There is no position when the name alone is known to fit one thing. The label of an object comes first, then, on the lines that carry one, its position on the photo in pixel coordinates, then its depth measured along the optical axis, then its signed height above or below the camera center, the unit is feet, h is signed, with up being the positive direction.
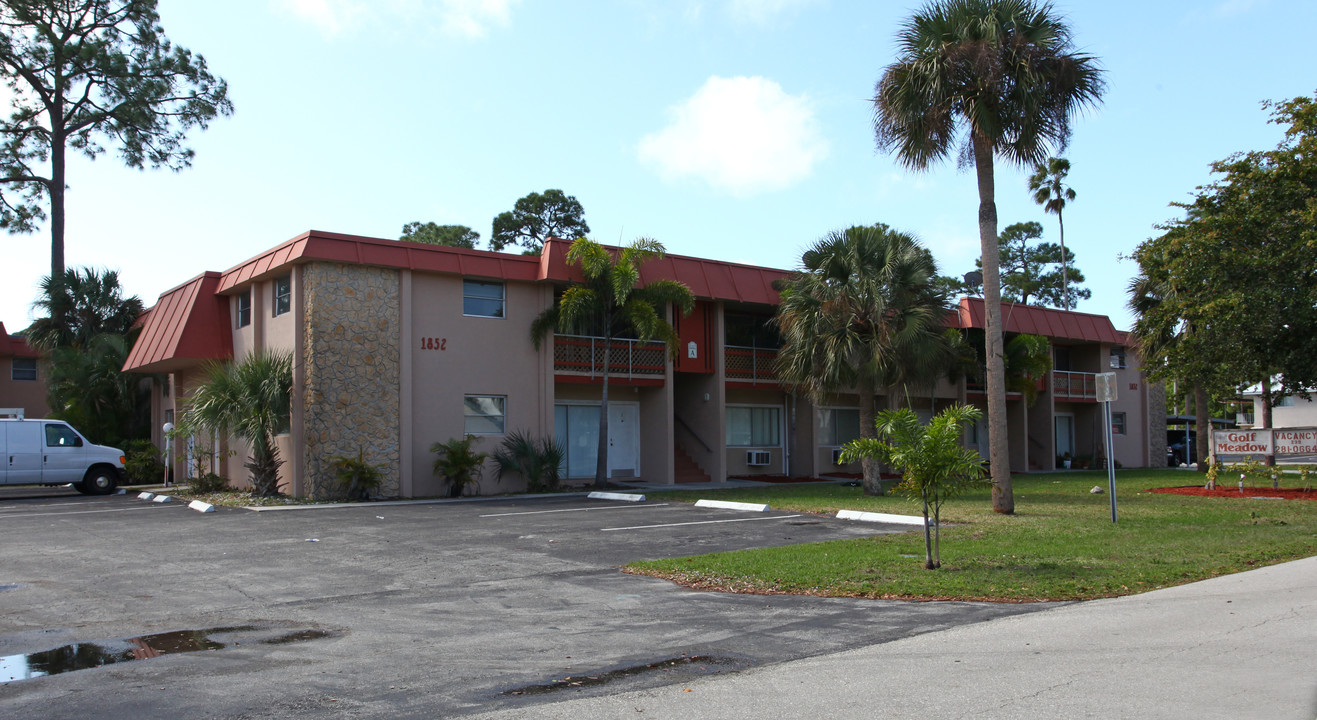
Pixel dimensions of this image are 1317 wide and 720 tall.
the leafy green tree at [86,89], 109.40 +40.31
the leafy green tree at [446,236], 177.47 +33.01
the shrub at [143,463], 85.97 -4.85
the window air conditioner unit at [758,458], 93.66 -5.76
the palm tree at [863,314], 67.10 +6.29
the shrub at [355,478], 65.57 -5.00
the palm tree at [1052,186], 162.99 +37.65
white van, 72.69 -3.67
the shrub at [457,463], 69.97 -4.31
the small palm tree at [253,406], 64.69 +0.28
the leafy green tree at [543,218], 181.27 +36.63
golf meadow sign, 71.77 -3.97
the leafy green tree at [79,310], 94.22 +10.51
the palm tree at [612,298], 73.10 +8.48
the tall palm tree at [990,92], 53.88 +18.20
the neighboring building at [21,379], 115.85 +4.37
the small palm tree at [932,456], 33.12 -2.10
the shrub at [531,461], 74.54 -4.50
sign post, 48.62 +0.22
